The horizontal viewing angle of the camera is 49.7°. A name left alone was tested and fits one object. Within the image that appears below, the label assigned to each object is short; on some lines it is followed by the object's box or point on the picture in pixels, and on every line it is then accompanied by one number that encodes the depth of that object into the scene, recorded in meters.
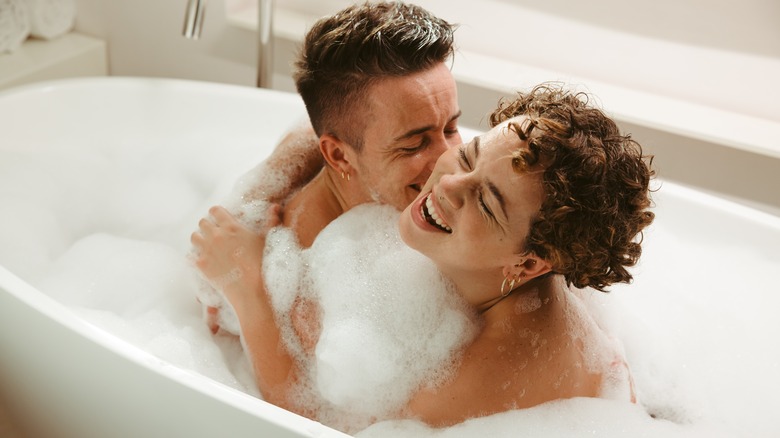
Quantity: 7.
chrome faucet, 2.04
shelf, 2.43
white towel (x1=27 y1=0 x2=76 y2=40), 2.54
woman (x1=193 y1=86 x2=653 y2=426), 1.23
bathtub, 1.40
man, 1.56
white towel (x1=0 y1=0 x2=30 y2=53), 2.41
